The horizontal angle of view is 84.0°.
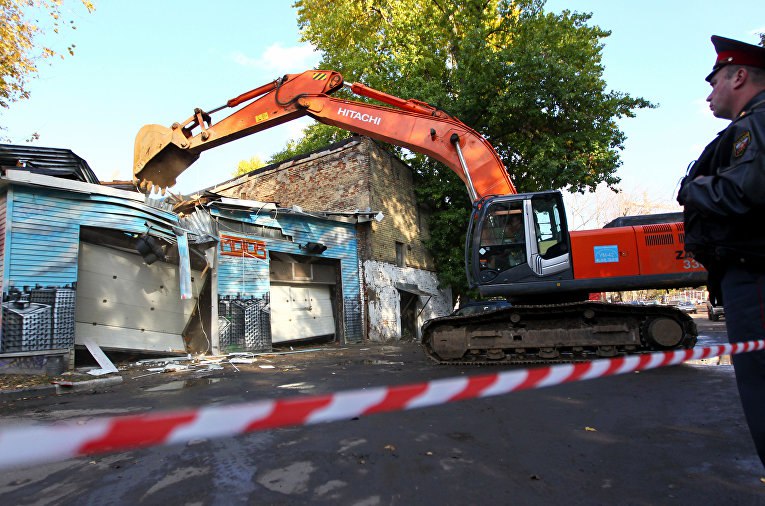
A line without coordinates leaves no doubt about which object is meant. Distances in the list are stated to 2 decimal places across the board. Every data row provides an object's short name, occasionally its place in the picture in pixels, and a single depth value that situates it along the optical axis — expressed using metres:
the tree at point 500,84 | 15.27
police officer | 1.59
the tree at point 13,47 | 12.06
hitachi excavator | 6.70
